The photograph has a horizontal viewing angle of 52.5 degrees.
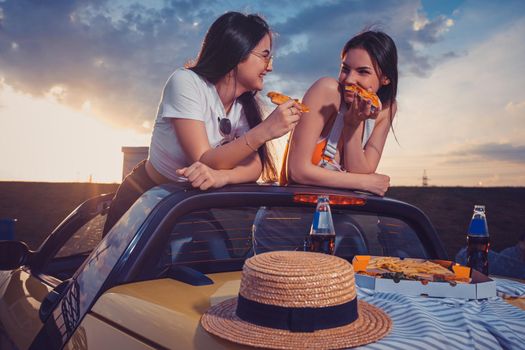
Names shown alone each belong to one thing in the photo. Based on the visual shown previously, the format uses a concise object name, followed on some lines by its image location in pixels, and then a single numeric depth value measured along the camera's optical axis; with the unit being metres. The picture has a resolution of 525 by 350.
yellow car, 1.75
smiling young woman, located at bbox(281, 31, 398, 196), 3.13
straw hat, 1.35
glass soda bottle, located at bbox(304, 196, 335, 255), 2.23
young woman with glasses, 2.91
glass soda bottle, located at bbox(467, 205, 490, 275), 2.63
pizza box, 1.87
